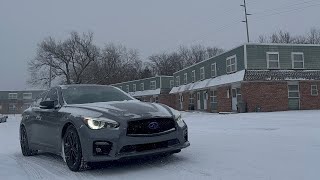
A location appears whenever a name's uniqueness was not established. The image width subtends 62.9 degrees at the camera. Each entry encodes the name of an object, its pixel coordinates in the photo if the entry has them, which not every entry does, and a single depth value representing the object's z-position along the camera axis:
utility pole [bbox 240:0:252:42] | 32.23
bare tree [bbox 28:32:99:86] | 41.43
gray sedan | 3.87
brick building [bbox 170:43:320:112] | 19.53
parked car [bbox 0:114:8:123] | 26.29
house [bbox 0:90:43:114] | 67.41
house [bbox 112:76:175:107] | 38.98
